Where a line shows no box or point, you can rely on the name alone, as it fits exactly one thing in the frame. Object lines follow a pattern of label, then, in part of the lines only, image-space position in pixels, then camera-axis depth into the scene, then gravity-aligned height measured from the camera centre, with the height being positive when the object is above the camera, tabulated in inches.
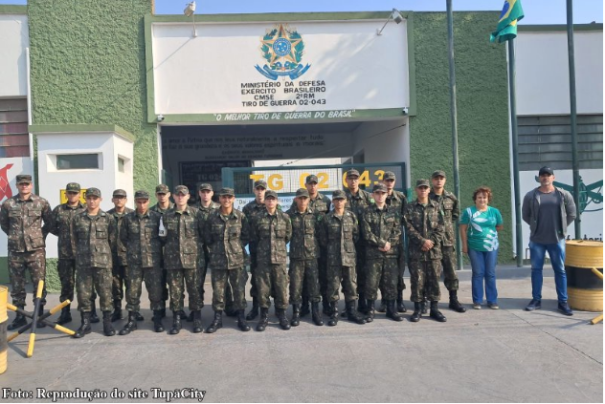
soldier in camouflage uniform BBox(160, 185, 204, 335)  222.7 -24.2
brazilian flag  319.6 +118.0
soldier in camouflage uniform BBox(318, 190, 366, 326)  228.8 -25.7
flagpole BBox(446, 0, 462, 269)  336.8 +65.2
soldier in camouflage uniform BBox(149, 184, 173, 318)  232.2 -1.0
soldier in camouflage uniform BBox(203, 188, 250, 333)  221.8 -24.7
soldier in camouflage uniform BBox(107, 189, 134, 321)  236.1 -26.2
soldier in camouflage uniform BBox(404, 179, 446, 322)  232.4 -26.0
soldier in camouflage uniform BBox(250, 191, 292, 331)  224.4 -27.0
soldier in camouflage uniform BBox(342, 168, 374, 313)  243.3 -4.2
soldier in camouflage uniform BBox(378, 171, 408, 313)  239.3 -4.5
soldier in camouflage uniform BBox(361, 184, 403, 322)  231.8 -24.8
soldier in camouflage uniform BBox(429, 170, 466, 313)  239.6 -19.1
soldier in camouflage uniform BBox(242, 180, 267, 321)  234.4 -6.6
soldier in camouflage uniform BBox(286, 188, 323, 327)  228.1 -27.3
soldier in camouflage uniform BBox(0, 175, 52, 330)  237.6 -14.6
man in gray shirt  241.1 -18.6
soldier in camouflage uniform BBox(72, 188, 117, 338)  220.5 -25.2
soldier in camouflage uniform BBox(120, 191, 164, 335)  223.0 -24.4
